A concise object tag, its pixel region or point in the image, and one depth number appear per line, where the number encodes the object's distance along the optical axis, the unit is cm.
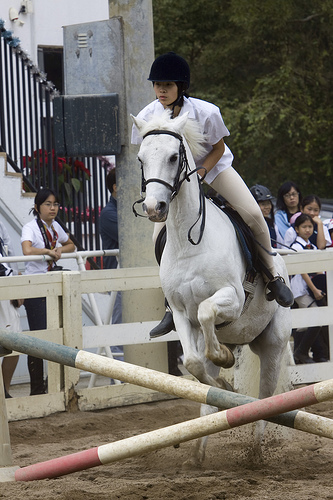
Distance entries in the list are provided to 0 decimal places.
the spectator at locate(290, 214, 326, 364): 1823
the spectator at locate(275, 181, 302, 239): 1989
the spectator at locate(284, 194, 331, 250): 1905
